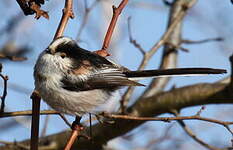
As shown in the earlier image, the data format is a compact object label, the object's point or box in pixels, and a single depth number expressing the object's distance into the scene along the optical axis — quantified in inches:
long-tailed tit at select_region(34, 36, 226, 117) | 234.1
